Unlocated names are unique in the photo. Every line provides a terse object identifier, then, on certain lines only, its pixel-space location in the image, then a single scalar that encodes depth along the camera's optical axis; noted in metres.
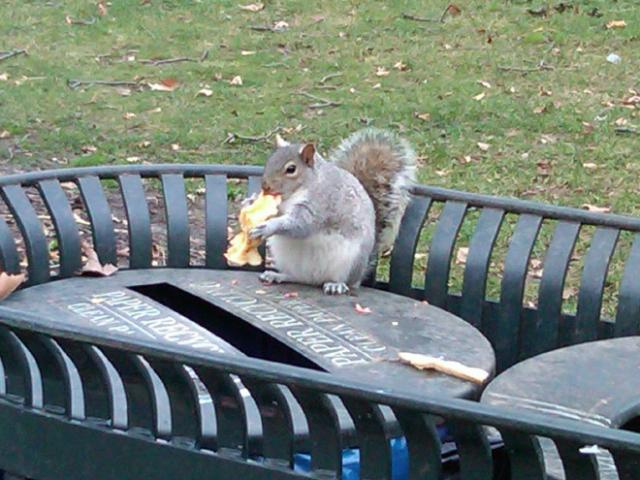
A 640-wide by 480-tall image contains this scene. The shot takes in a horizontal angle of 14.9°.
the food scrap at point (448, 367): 4.99
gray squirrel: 6.05
